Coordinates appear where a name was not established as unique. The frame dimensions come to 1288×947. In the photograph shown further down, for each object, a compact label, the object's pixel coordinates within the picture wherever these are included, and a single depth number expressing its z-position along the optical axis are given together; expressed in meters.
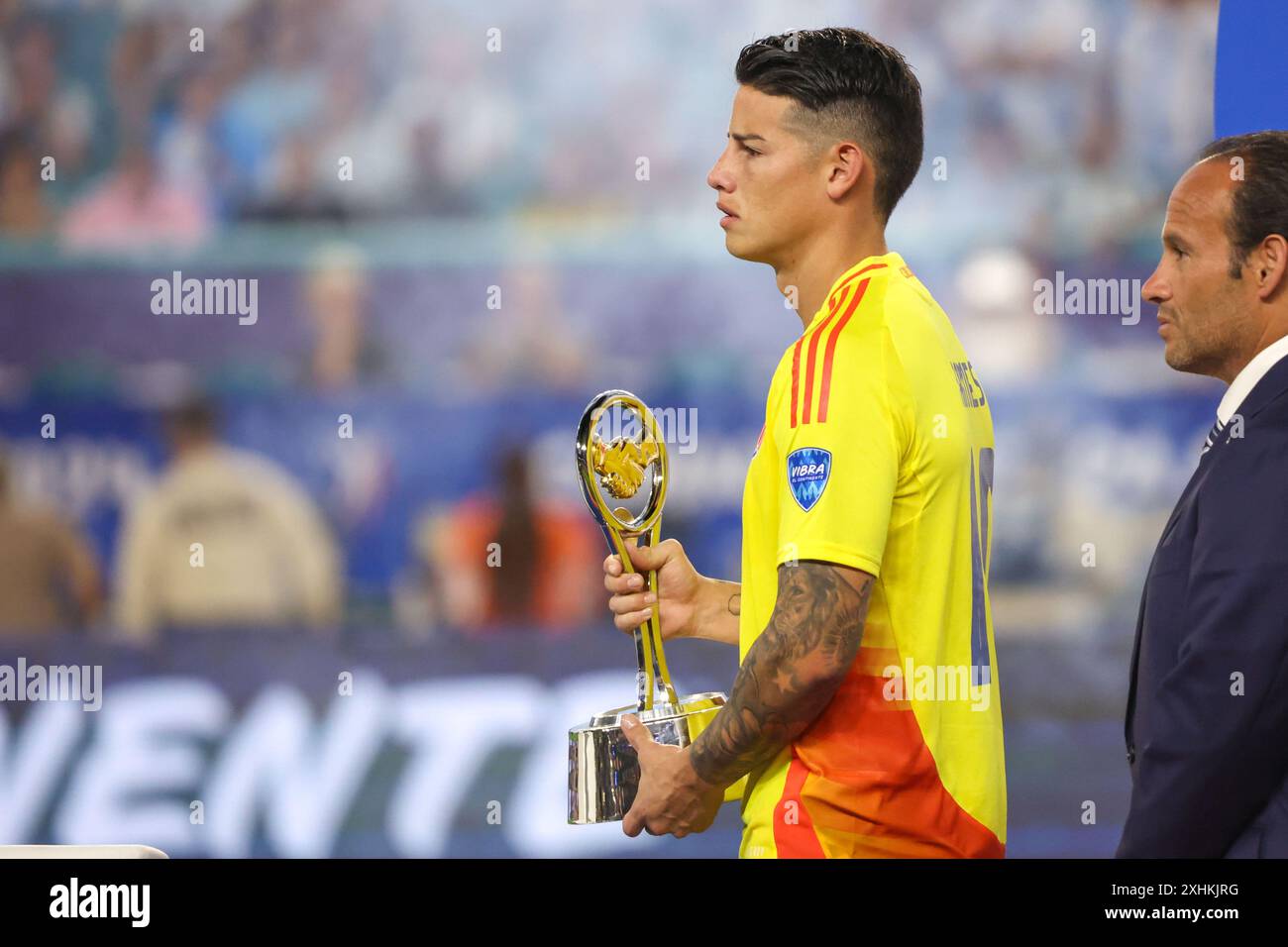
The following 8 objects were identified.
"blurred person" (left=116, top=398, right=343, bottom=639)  10.29
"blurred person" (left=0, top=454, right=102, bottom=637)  10.17
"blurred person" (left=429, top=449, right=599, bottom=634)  10.12
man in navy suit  3.34
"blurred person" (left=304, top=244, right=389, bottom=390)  10.89
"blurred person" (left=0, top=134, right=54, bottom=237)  11.16
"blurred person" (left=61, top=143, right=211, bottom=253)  11.15
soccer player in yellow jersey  3.44
